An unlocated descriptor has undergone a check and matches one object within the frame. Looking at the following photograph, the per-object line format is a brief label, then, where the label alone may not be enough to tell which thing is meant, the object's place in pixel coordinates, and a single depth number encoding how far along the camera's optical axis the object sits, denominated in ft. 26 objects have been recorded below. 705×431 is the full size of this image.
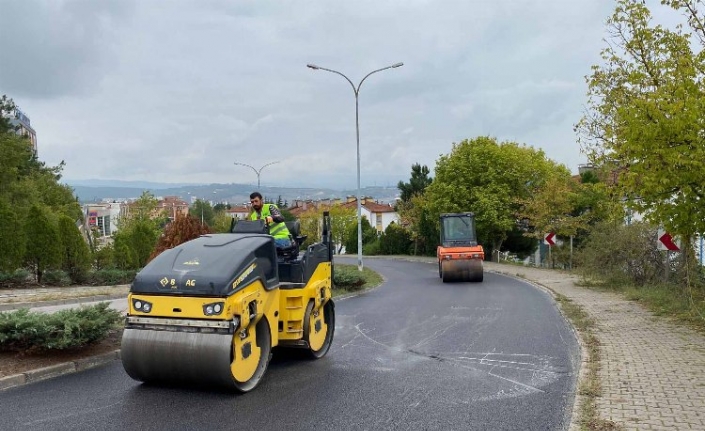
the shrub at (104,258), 78.76
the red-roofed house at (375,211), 319.14
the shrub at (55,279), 65.62
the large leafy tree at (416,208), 164.39
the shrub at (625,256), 61.52
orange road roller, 74.90
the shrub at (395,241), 186.19
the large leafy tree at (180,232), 59.11
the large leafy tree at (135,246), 77.36
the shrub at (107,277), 68.90
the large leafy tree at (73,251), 68.08
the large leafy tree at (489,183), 125.80
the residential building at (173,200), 467.97
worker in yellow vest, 26.17
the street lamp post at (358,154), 99.31
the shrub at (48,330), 24.35
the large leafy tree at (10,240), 63.10
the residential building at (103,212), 296.10
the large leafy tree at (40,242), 65.62
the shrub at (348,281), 64.13
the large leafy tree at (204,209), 316.40
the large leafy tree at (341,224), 236.63
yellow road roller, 19.67
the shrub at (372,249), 201.26
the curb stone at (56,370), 22.15
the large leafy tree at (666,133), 33.06
